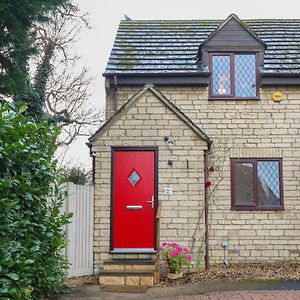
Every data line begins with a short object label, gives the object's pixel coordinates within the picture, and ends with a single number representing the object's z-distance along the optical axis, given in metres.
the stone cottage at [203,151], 7.70
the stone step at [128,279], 6.65
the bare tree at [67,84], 17.33
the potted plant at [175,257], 7.21
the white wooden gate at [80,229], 6.93
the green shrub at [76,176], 11.95
